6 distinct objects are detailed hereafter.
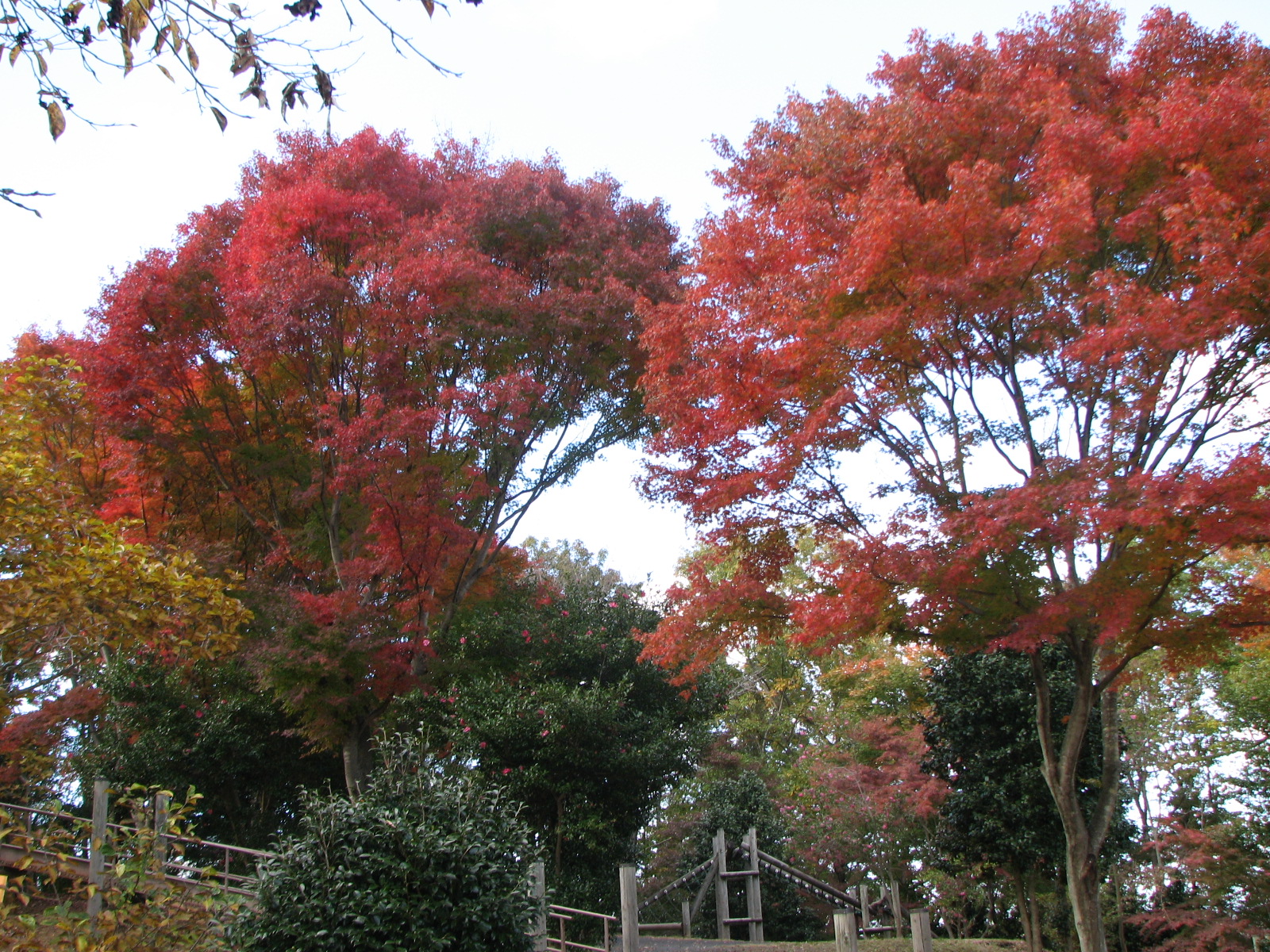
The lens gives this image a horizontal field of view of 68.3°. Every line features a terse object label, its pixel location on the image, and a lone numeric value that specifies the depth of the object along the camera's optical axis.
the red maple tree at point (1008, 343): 7.15
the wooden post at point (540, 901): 6.79
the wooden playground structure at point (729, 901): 8.65
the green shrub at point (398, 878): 5.97
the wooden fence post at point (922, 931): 7.43
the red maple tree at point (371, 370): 12.08
